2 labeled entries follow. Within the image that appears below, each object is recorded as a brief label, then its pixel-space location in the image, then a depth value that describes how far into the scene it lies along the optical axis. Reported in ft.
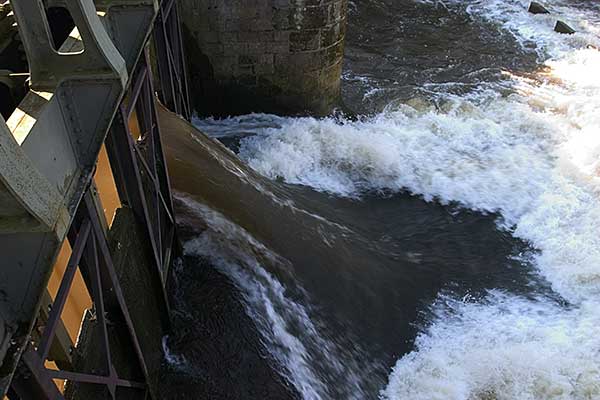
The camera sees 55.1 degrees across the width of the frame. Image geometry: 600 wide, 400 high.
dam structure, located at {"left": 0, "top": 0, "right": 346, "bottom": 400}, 7.81
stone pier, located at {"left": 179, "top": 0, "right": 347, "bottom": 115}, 30.55
